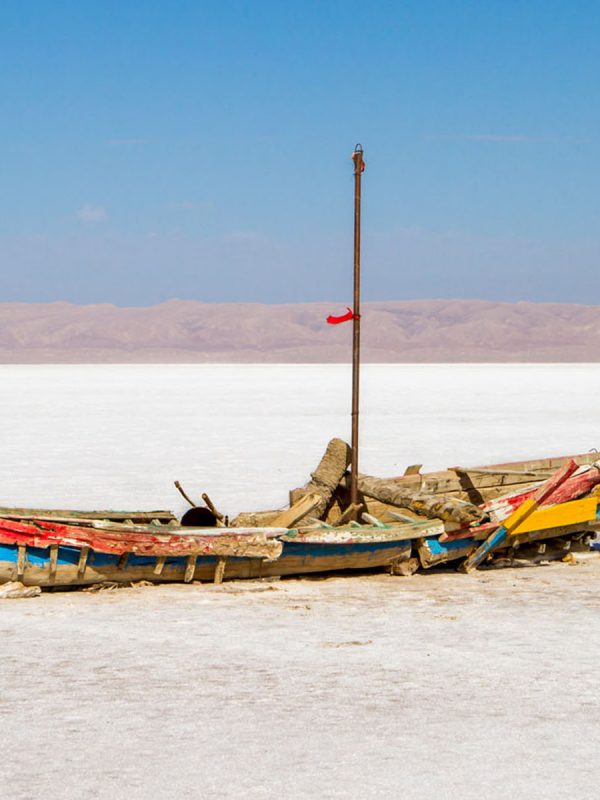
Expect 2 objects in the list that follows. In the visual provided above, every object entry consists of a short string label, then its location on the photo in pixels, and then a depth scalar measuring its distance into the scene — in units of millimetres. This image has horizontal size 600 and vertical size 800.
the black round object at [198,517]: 20828
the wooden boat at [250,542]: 17469
